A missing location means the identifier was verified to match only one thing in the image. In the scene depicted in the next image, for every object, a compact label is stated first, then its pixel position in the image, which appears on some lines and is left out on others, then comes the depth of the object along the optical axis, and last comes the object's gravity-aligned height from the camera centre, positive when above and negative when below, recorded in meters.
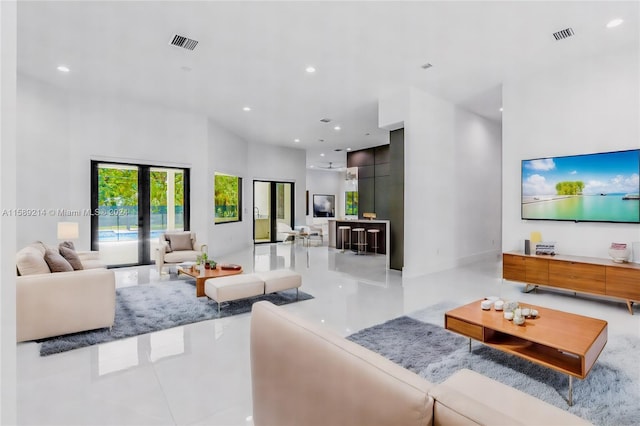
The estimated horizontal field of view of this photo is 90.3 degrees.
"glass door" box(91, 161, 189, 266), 6.33 +0.12
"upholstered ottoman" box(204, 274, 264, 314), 3.73 -0.90
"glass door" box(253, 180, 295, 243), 11.26 +0.15
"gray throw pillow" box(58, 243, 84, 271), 3.84 -0.53
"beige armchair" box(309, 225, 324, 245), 11.58 -0.69
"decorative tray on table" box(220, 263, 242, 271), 4.72 -0.81
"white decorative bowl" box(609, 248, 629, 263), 4.09 -0.55
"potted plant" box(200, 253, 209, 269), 4.84 -0.74
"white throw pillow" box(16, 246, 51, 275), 3.10 -0.49
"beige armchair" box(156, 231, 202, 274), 5.71 -0.67
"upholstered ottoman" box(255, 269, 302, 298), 4.15 -0.89
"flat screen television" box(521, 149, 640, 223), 4.23 +0.36
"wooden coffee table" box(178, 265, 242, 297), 4.22 -0.85
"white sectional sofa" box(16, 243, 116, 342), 2.93 -0.82
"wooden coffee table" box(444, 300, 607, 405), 2.13 -0.90
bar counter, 9.01 -0.58
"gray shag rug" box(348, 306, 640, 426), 2.07 -1.24
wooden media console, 3.90 -0.84
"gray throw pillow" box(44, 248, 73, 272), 3.30 -0.51
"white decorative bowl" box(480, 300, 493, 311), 2.85 -0.83
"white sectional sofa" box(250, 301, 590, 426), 0.91 -0.61
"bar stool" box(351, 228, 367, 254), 9.25 -0.85
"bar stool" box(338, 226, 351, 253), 9.78 -0.59
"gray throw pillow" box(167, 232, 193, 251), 6.11 -0.54
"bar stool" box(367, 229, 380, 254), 8.91 -0.65
